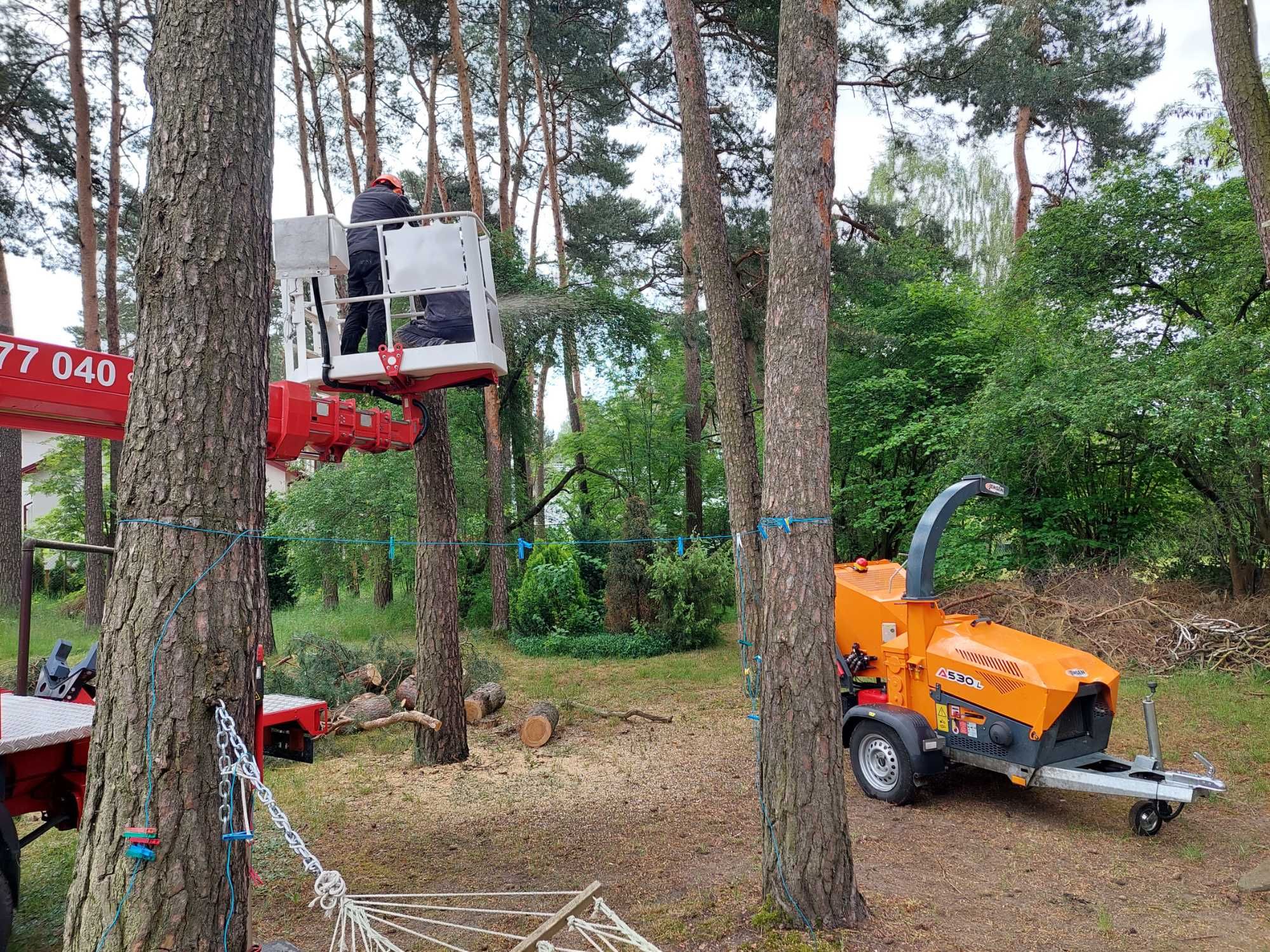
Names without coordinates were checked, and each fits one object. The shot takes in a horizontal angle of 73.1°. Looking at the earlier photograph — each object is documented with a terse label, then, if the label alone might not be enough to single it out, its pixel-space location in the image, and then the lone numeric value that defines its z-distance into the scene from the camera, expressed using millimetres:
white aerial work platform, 5672
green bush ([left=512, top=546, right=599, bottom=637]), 15844
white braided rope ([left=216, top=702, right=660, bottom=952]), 2797
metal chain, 2924
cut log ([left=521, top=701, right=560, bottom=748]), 8633
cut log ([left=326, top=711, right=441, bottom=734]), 7688
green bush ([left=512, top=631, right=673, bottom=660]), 14750
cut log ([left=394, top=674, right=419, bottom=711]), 10148
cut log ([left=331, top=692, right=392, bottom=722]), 9359
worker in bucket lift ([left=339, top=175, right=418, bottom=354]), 5980
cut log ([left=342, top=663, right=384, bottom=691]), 10539
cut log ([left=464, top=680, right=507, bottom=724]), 9648
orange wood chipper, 5605
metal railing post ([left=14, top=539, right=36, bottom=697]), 4438
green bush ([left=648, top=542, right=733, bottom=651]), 14773
